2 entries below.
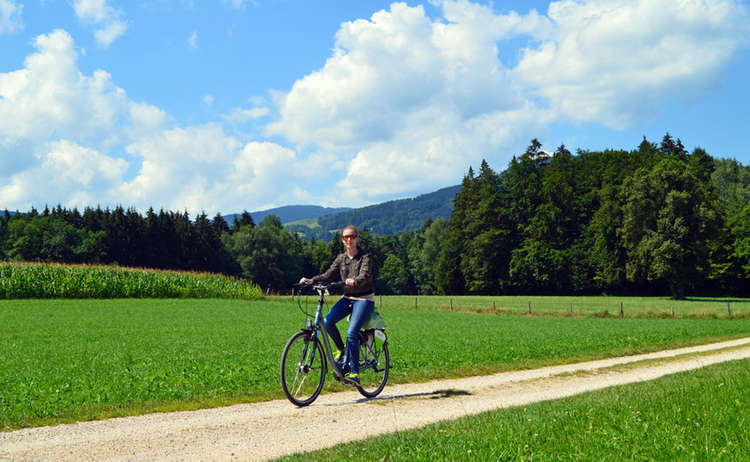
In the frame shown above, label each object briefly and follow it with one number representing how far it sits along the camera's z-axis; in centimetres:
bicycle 871
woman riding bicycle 903
